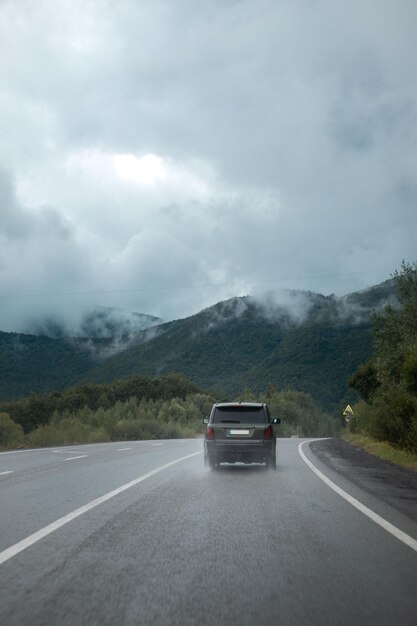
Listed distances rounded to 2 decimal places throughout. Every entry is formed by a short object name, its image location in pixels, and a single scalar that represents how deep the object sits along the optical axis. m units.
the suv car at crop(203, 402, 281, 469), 17.20
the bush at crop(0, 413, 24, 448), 36.74
